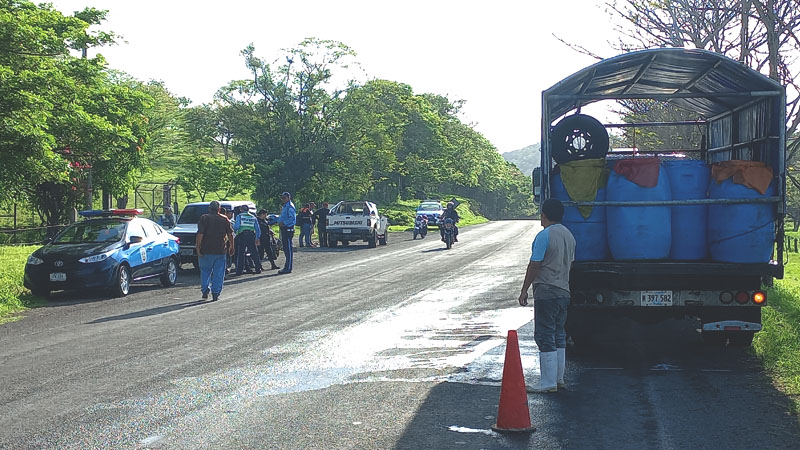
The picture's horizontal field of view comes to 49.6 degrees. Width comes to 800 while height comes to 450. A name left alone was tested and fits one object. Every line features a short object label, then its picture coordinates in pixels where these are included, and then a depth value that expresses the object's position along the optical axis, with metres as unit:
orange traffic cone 6.39
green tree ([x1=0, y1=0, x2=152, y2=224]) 18.20
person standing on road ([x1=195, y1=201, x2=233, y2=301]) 15.92
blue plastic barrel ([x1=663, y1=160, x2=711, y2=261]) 9.33
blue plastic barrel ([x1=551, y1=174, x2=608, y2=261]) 9.34
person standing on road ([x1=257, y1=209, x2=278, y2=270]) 23.28
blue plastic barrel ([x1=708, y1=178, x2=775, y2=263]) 8.95
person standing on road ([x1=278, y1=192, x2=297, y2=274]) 21.84
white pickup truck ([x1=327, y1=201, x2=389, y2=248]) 34.19
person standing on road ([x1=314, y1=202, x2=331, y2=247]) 35.03
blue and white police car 16.36
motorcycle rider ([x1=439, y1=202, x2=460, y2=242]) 32.80
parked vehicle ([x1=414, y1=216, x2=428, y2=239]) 42.97
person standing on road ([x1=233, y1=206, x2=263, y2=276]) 21.36
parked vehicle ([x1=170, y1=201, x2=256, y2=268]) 22.72
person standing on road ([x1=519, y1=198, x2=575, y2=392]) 7.75
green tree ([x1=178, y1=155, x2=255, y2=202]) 46.75
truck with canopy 8.97
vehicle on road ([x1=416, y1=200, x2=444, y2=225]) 53.91
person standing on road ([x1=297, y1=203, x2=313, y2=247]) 33.28
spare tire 9.80
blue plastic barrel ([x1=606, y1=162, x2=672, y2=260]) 9.13
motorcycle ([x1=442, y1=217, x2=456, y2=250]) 32.56
